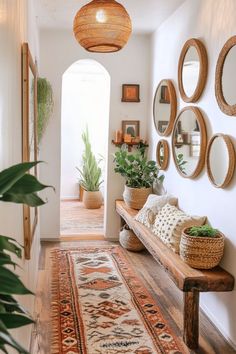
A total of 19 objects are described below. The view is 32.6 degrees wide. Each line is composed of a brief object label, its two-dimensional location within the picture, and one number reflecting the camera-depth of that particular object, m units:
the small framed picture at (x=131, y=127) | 5.09
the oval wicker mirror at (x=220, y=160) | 2.71
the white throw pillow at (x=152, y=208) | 3.91
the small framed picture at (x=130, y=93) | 5.02
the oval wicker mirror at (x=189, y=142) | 3.22
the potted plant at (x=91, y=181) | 7.20
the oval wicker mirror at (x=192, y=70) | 3.21
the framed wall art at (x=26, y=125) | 2.29
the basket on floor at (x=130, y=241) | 4.69
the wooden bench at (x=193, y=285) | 2.60
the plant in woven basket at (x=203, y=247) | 2.71
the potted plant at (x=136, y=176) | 4.59
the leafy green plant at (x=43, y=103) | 4.34
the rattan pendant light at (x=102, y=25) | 2.51
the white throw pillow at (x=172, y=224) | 3.18
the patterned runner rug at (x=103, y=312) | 2.63
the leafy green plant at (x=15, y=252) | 0.62
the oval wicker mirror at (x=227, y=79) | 2.70
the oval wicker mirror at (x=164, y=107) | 4.00
